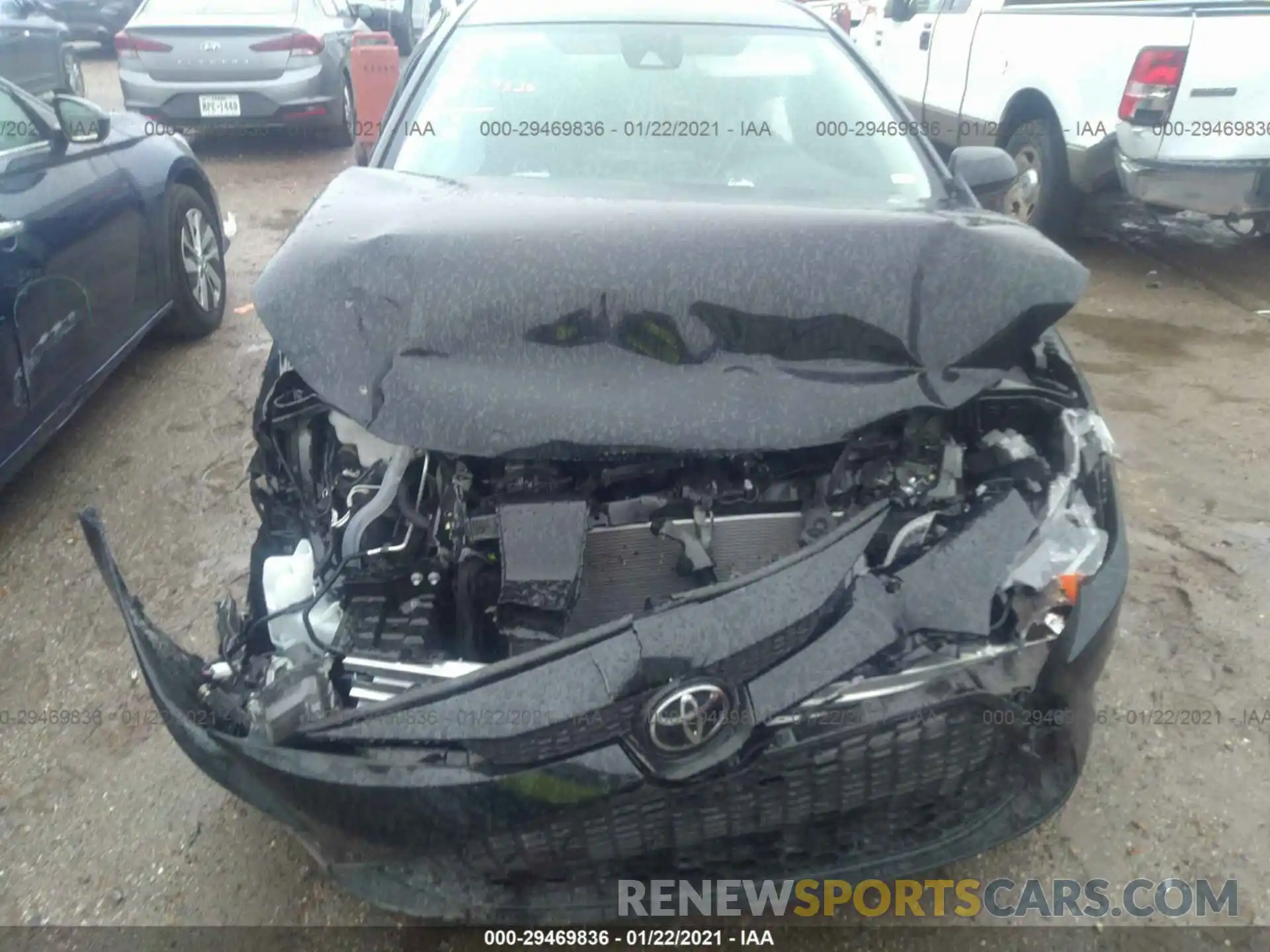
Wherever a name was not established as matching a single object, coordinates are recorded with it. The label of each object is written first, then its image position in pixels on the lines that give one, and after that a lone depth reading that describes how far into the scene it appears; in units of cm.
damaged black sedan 157
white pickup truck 501
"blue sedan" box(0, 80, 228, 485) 321
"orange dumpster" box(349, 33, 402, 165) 787
